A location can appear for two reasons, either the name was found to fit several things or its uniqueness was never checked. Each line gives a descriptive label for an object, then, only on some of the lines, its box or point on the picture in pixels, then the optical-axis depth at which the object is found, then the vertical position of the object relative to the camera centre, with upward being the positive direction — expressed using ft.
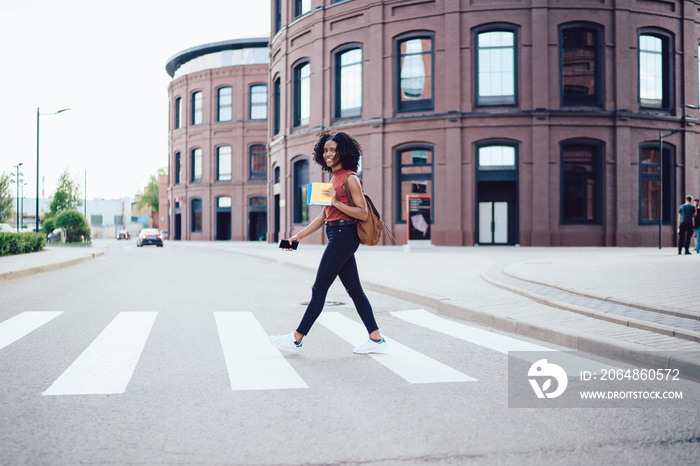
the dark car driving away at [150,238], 128.26 -0.07
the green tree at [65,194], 132.98 +9.76
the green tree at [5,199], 111.45 +7.46
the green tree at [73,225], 118.01 +2.61
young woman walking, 17.74 +0.04
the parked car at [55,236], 125.83 +0.39
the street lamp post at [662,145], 81.66 +13.17
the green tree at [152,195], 291.38 +20.96
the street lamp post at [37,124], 93.09 +17.89
